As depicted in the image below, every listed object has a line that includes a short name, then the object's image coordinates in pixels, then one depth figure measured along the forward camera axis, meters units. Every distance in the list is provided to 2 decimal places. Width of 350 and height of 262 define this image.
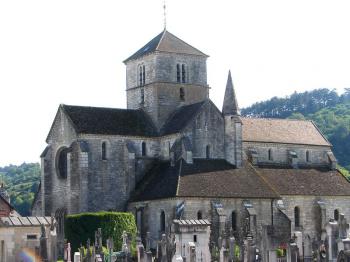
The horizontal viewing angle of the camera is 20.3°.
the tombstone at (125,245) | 49.75
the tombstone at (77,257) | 35.06
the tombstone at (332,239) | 35.72
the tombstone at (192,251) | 34.69
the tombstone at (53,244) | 31.06
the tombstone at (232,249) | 46.94
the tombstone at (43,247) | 28.74
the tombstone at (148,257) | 35.19
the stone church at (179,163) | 70.50
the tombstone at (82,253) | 47.53
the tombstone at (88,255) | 42.43
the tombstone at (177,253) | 32.36
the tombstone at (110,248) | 46.00
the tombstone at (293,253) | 34.03
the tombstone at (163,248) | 39.75
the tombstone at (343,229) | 36.75
